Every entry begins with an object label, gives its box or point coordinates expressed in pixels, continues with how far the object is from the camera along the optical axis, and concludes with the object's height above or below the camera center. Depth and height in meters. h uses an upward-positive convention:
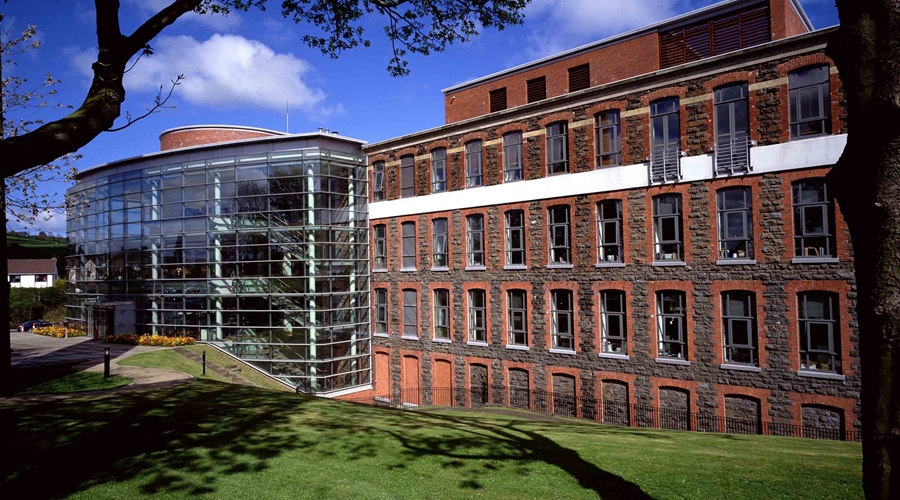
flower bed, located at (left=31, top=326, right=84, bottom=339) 32.53 -3.32
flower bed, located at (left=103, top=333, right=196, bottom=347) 26.81 -3.28
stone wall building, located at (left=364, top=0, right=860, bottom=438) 16.81 +1.00
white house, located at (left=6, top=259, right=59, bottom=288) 69.62 +0.65
